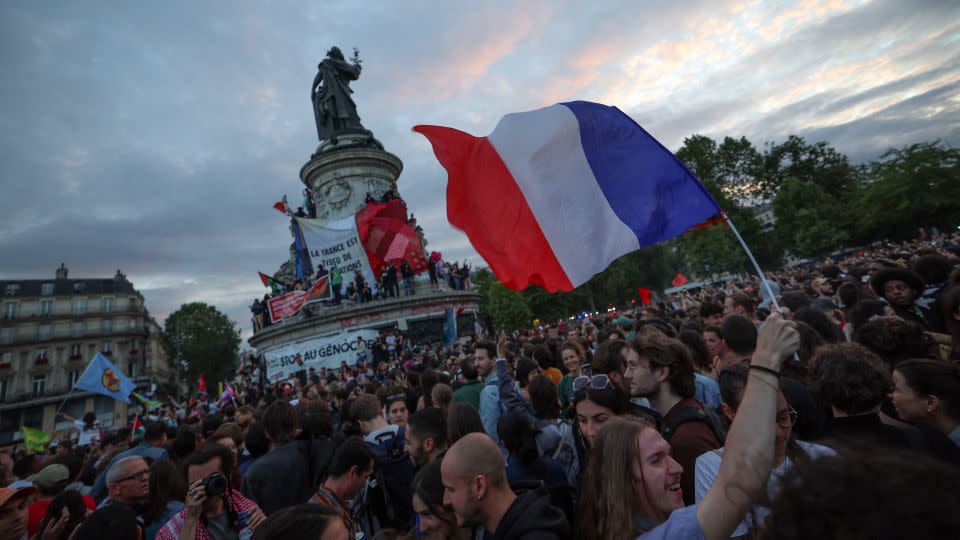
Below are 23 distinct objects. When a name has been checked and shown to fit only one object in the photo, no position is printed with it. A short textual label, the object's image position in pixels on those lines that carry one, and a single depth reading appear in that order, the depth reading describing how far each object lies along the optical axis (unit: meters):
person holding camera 2.76
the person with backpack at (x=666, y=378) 2.90
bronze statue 33.47
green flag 10.84
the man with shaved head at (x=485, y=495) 2.12
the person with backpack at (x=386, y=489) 3.72
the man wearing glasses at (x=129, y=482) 3.46
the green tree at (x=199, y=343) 59.41
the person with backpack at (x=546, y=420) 3.55
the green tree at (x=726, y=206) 39.59
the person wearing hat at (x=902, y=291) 4.90
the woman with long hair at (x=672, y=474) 1.50
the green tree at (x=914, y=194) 31.91
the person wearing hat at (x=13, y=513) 3.47
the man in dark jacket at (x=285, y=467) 3.88
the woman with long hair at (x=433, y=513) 2.40
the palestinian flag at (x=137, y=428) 9.41
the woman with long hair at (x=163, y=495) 3.47
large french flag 4.18
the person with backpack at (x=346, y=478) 3.30
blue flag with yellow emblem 11.73
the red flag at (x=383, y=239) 18.75
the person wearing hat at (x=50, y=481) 4.48
